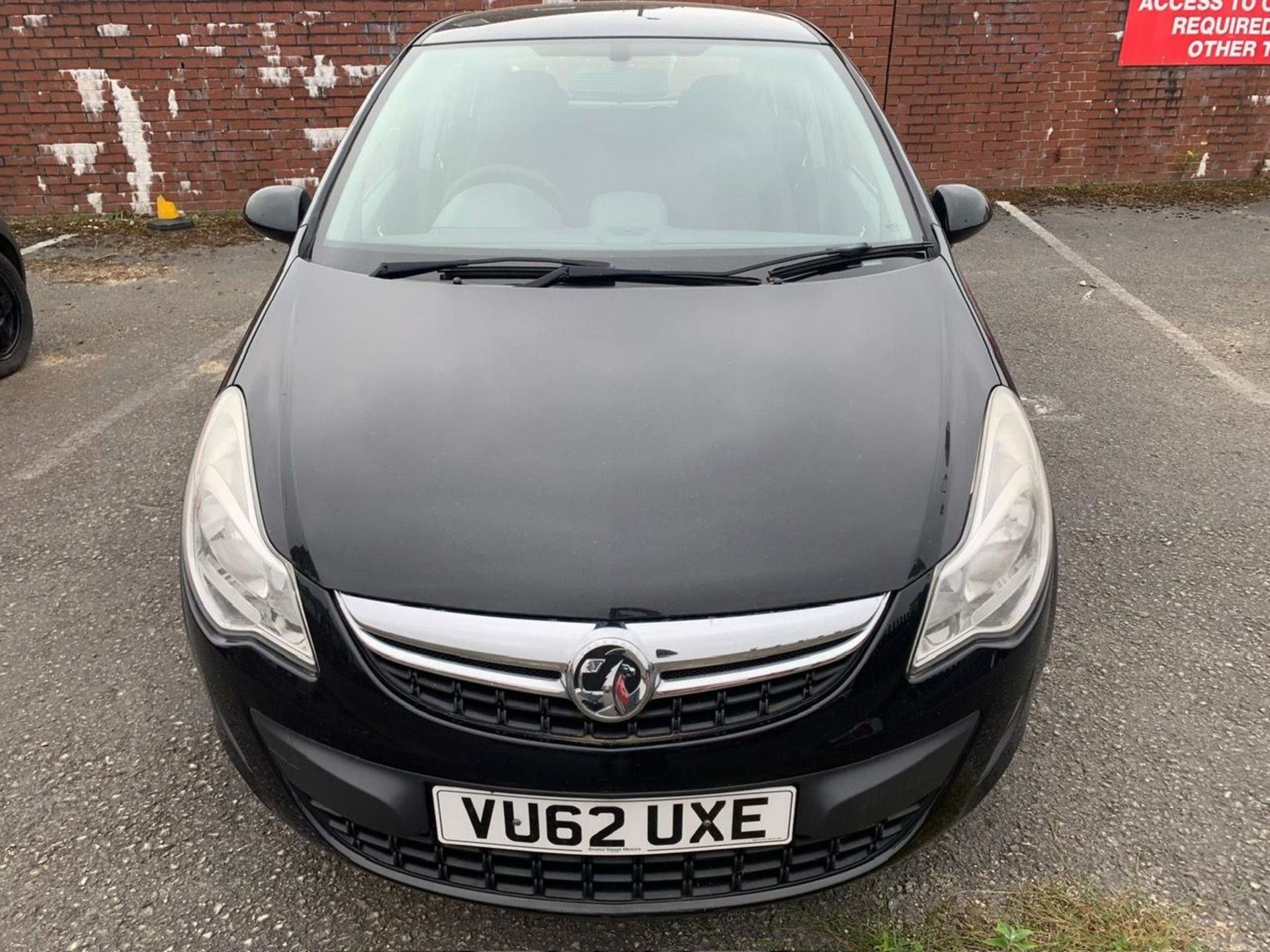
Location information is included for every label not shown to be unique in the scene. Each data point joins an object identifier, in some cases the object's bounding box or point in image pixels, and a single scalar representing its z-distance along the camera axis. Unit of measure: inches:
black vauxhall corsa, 58.9
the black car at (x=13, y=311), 179.6
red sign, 310.0
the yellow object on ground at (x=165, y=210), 294.0
